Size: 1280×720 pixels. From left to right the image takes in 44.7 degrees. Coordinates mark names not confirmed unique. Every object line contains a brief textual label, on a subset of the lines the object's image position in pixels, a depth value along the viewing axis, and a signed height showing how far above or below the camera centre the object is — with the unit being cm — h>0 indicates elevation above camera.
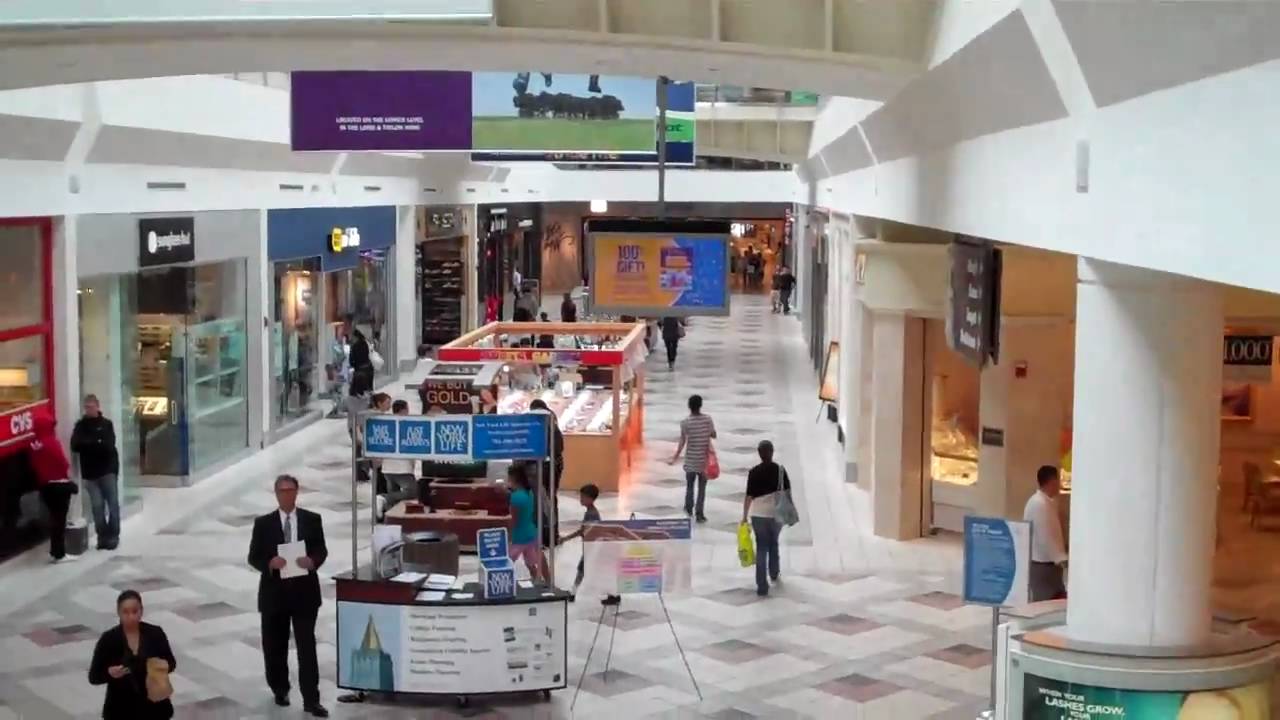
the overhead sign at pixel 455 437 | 1100 -119
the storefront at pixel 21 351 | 1424 -78
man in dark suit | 966 -199
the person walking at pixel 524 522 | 1202 -196
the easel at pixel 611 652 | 1063 -278
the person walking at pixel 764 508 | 1327 -201
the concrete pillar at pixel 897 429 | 1573 -159
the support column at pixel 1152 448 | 654 -74
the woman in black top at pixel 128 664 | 777 -198
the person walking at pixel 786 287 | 4762 -45
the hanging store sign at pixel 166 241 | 1702 +31
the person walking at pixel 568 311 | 3112 -80
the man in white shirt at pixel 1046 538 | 1113 -189
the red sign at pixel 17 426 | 1388 -143
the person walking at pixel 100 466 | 1471 -188
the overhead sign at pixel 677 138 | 1961 +175
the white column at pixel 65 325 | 1505 -56
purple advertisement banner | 1650 +169
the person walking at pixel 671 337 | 3078 -130
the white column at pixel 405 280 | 3067 -20
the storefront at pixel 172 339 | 1650 -83
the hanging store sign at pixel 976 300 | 1169 -21
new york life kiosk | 1002 -239
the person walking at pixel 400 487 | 1567 -220
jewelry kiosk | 1831 -157
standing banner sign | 903 -168
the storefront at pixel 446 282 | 3359 -26
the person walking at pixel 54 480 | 1444 -197
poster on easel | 1058 -196
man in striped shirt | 1633 -185
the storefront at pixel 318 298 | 2247 -47
